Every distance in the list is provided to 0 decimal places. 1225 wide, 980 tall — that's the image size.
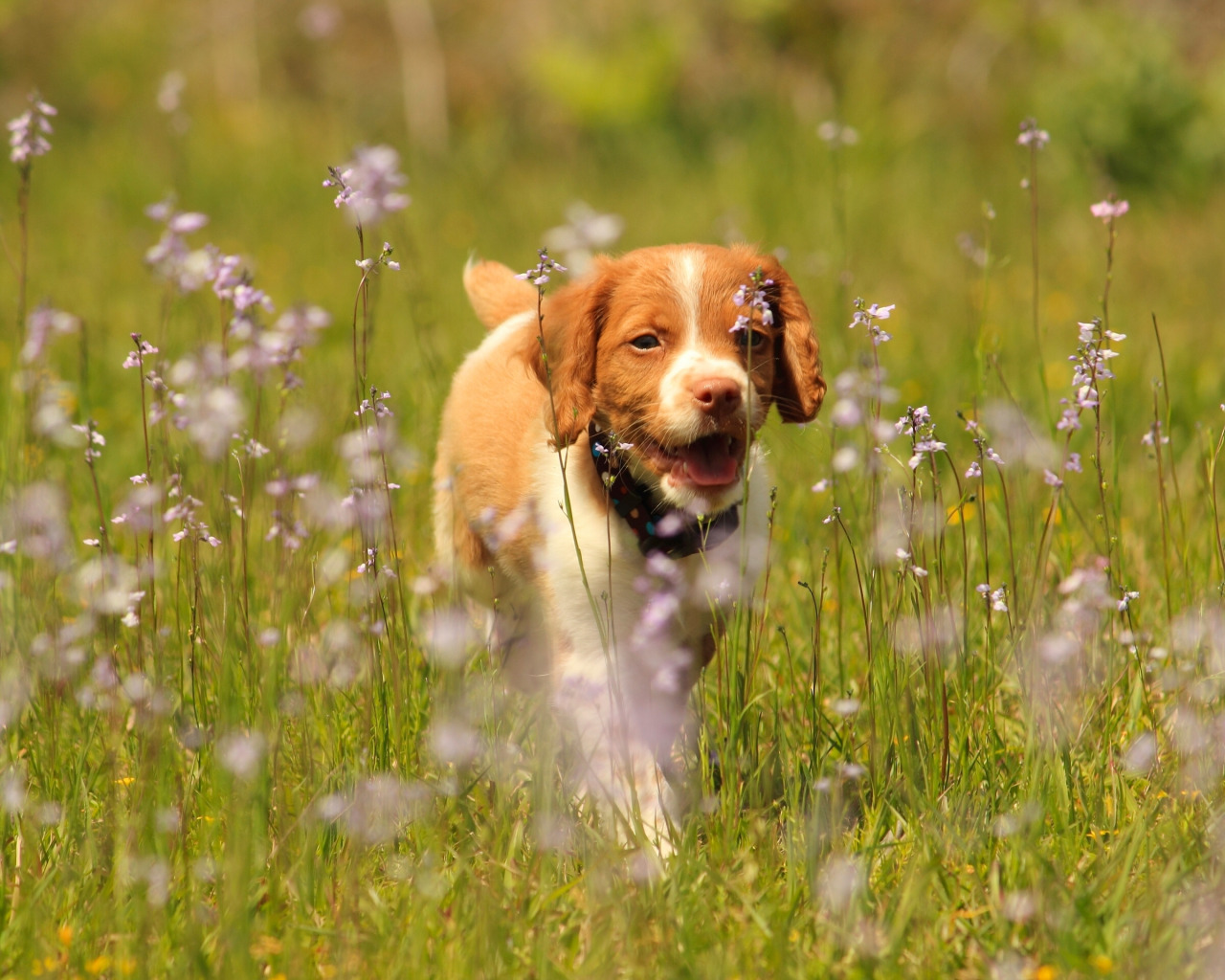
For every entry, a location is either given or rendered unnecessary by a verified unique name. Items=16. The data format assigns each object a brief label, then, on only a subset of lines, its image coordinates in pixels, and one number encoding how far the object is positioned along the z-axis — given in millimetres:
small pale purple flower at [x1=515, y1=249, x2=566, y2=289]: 4152
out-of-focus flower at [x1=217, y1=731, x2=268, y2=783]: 3742
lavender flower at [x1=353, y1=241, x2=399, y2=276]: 4077
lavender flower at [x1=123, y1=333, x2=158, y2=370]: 4318
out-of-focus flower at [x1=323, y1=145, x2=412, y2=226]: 4164
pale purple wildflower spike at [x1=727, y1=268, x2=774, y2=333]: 4116
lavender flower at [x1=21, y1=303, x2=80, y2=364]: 5297
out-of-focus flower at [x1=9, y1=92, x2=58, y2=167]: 4902
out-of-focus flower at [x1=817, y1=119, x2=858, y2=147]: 6728
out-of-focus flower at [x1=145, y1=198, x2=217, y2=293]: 4828
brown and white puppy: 5059
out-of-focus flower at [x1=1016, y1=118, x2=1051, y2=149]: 5078
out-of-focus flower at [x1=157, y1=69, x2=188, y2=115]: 6000
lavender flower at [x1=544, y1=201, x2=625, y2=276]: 6300
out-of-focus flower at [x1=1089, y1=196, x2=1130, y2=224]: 4695
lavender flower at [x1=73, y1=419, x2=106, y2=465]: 4465
